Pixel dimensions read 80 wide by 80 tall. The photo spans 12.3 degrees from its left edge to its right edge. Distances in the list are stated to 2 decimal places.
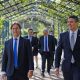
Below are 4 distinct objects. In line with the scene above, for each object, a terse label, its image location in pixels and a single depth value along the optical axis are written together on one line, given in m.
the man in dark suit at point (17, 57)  6.87
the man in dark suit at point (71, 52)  6.95
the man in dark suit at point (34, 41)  15.85
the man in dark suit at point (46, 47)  13.85
